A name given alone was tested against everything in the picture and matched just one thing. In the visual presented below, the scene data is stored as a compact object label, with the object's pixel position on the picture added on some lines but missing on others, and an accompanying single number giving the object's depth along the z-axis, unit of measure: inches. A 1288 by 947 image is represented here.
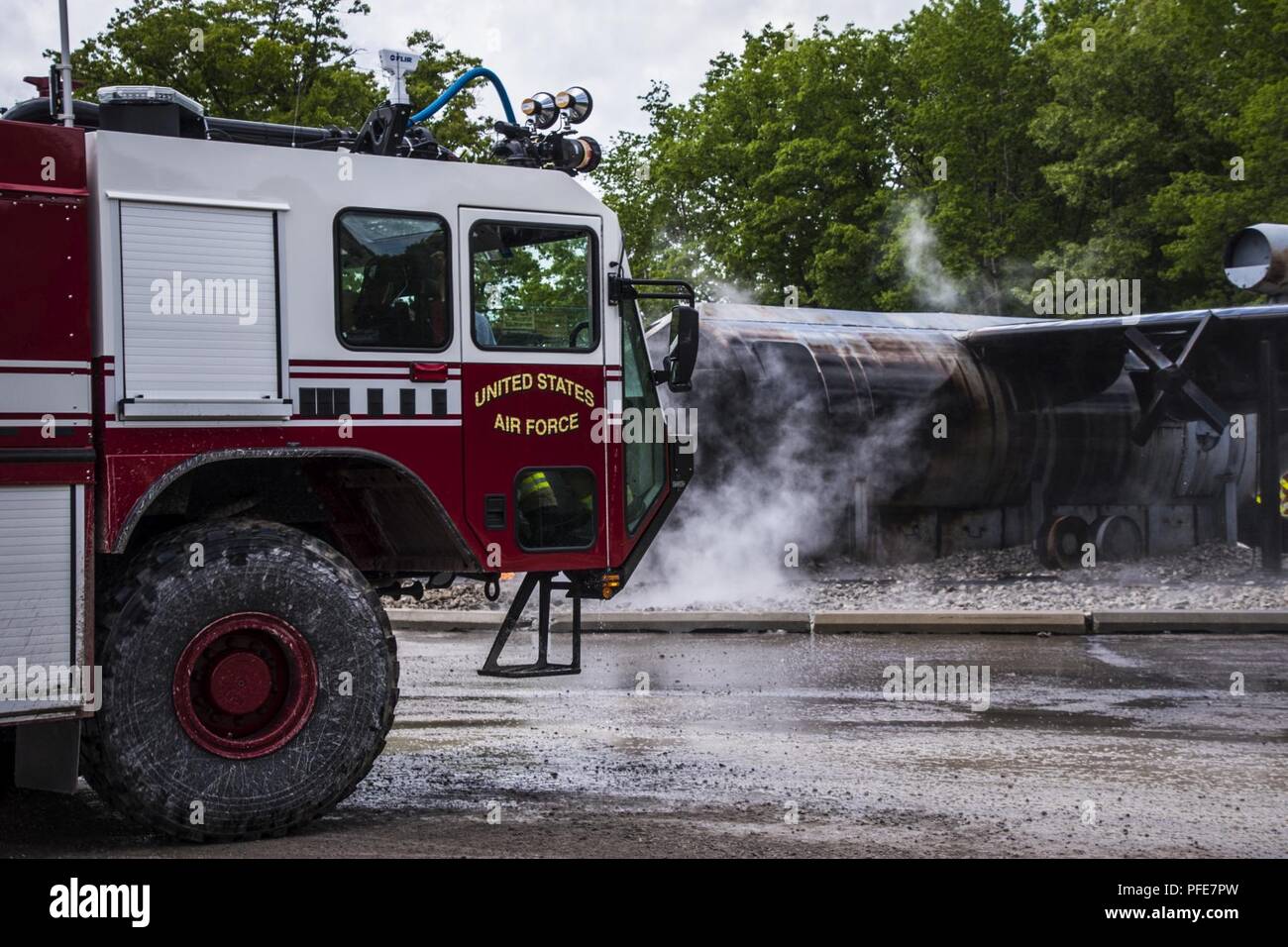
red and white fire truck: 228.1
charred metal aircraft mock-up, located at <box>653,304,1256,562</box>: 695.1
